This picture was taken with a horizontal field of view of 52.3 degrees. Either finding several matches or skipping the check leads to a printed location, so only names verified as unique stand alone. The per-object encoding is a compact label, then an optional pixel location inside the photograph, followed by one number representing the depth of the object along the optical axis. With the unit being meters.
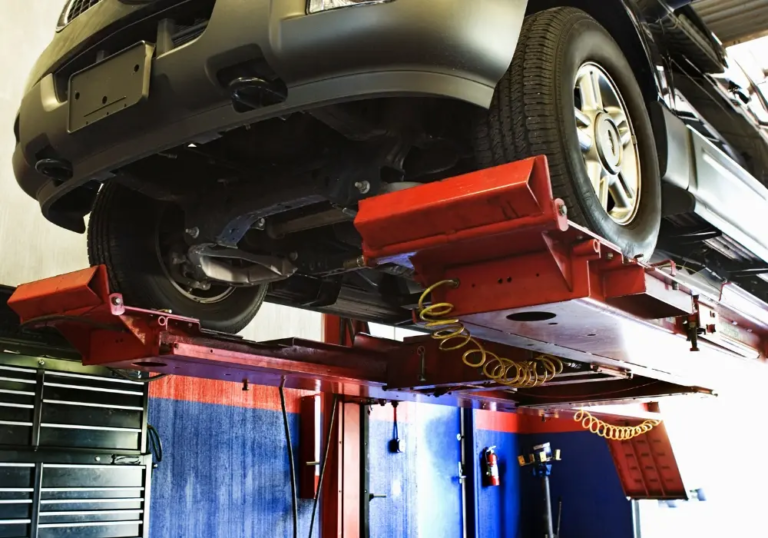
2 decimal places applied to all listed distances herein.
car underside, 1.87
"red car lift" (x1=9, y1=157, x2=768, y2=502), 1.64
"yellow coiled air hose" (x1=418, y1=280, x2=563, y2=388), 2.58
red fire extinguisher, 7.41
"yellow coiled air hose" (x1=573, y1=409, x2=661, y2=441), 4.21
